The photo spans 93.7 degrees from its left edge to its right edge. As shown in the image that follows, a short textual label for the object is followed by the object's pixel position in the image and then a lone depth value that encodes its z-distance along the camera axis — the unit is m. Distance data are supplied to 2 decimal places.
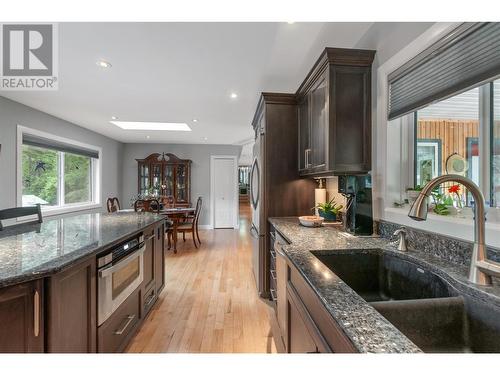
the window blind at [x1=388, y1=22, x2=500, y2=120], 1.02
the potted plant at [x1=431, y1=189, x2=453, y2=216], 1.32
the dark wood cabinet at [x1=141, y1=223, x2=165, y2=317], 2.19
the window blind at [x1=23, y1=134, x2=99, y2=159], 3.57
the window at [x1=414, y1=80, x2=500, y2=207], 1.12
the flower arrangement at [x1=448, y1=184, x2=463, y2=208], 1.37
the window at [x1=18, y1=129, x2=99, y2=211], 3.68
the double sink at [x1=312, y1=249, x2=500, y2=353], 0.79
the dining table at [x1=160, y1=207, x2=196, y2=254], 4.34
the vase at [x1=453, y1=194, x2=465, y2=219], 1.31
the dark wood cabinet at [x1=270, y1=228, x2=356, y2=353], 0.74
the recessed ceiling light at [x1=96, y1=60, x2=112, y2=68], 2.19
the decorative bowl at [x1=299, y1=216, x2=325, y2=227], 2.12
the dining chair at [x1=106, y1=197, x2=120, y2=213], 5.03
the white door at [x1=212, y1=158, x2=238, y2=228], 6.75
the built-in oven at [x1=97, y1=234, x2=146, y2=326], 1.47
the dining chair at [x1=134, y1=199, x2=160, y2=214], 4.57
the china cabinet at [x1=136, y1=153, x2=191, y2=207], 6.28
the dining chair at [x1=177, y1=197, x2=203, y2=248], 4.63
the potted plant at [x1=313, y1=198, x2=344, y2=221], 2.35
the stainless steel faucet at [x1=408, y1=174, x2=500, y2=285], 0.86
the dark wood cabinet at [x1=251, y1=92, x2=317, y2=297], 2.67
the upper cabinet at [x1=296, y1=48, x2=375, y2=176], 1.74
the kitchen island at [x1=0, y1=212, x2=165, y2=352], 1.02
